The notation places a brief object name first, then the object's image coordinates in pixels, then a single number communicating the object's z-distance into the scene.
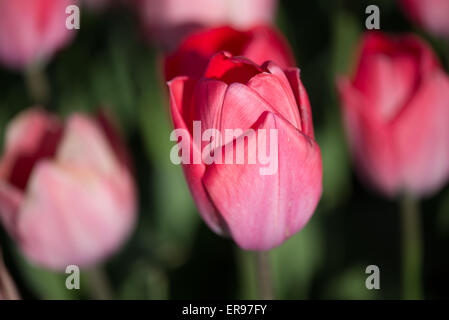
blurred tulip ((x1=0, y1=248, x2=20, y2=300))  0.47
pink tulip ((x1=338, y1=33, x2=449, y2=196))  0.50
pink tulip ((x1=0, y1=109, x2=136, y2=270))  0.50
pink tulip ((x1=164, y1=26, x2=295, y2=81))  0.48
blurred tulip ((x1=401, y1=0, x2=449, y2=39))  0.53
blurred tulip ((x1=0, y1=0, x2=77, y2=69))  0.54
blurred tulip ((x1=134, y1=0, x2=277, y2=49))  0.54
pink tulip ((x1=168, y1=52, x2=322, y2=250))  0.45
